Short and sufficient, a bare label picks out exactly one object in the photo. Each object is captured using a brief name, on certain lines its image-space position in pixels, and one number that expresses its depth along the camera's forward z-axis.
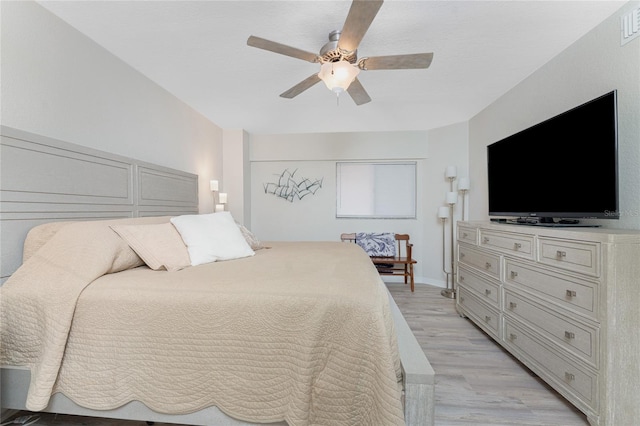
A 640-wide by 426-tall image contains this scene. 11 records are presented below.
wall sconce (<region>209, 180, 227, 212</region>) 3.31
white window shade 4.00
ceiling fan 1.49
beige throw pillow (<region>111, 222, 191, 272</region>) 1.42
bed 0.92
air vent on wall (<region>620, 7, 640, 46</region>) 1.49
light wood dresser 1.20
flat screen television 1.44
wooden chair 3.44
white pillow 1.58
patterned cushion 3.65
